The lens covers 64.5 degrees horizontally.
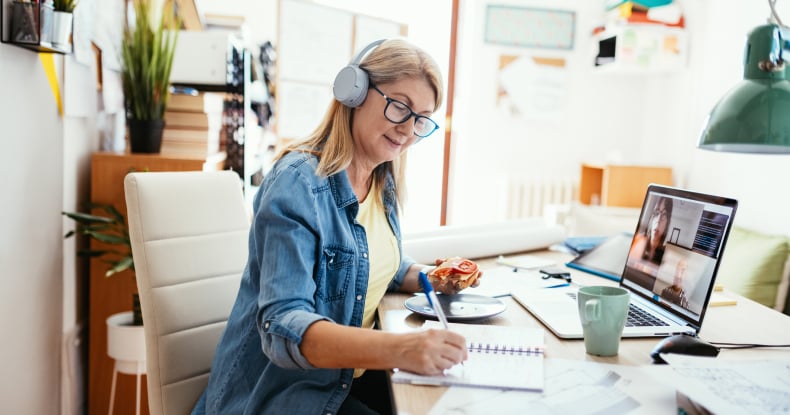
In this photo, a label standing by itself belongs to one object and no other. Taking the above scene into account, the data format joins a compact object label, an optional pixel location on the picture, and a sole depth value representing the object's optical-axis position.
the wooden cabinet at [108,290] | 2.10
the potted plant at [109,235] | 1.94
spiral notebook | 0.89
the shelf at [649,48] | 3.62
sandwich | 1.35
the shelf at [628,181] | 3.56
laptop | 1.14
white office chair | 1.23
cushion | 2.54
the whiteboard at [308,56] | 3.68
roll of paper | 1.68
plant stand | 1.94
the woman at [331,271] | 0.92
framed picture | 4.07
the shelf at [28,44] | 1.52
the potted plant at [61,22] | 1.63
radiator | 4.14
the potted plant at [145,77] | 2.16
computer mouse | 0.99
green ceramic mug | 1.00
